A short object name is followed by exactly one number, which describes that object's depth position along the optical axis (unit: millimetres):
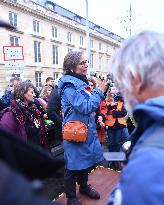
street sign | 7223
